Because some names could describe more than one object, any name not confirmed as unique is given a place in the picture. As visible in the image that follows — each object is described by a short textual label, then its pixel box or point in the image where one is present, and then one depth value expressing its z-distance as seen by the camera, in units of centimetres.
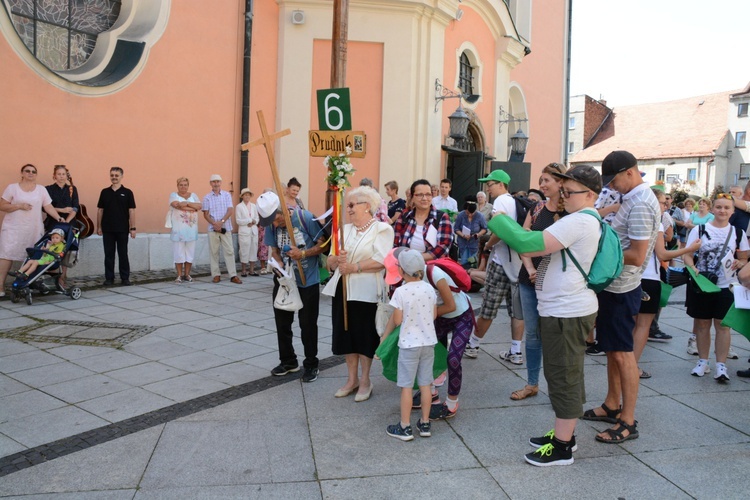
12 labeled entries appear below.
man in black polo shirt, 983
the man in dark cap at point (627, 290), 419
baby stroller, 812
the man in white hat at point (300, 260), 530
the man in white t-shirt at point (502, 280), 573
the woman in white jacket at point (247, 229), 1165
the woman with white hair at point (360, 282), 486
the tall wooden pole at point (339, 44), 880
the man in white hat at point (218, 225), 1084
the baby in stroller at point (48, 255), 815
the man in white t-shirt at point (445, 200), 1074
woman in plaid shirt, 520
